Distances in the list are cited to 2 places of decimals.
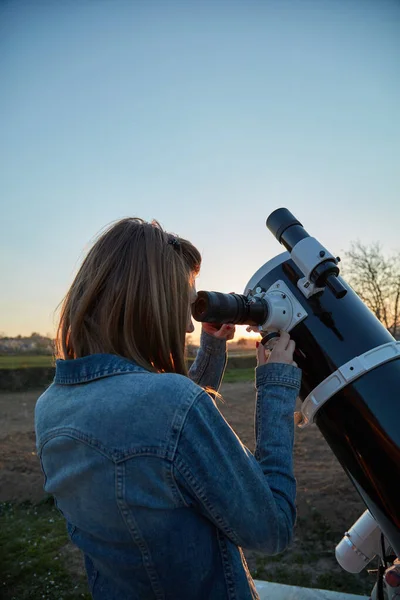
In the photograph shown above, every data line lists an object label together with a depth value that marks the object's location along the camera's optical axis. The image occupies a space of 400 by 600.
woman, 0.93
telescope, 1.38
